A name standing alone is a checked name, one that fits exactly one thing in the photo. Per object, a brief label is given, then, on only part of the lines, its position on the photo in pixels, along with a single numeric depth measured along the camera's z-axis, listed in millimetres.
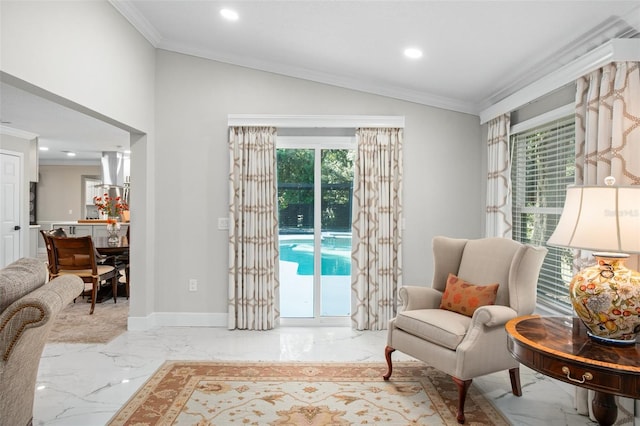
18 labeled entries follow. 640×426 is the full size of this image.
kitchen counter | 8237
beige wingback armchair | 2479
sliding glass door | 4383
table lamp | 1755
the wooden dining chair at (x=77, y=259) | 4633
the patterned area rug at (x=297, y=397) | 2410
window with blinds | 3086
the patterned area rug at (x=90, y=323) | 3834
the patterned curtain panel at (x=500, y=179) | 3764
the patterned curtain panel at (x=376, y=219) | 4211
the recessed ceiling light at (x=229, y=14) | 3211
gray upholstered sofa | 1814
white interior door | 6398
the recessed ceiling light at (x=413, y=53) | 3223
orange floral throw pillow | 2779
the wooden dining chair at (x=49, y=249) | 4727
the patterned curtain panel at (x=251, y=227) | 4184
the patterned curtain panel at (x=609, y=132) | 2246
